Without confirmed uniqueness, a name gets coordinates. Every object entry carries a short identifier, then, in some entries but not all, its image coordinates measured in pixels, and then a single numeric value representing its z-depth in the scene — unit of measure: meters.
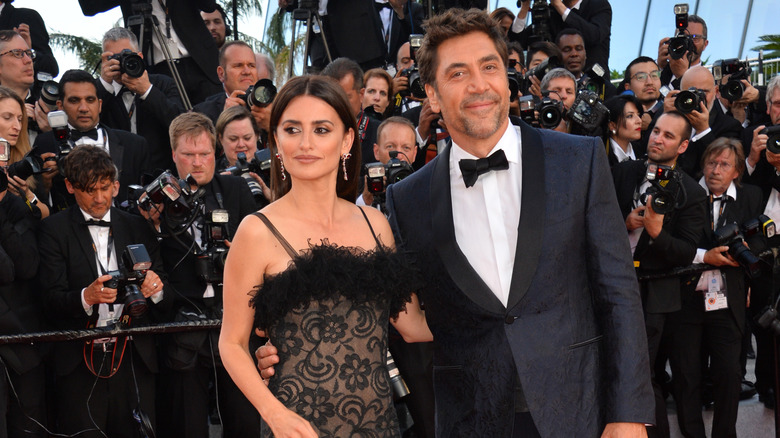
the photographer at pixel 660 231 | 4.88
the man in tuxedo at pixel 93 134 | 5.26
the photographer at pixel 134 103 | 5.73
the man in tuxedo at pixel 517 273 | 2.36
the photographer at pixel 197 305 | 4.49
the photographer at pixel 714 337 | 5.02
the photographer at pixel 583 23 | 7.61
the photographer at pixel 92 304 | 4.35
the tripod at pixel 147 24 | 6.34
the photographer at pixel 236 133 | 5.43
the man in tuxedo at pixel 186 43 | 6.66
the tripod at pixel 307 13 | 7.01
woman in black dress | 2.46
